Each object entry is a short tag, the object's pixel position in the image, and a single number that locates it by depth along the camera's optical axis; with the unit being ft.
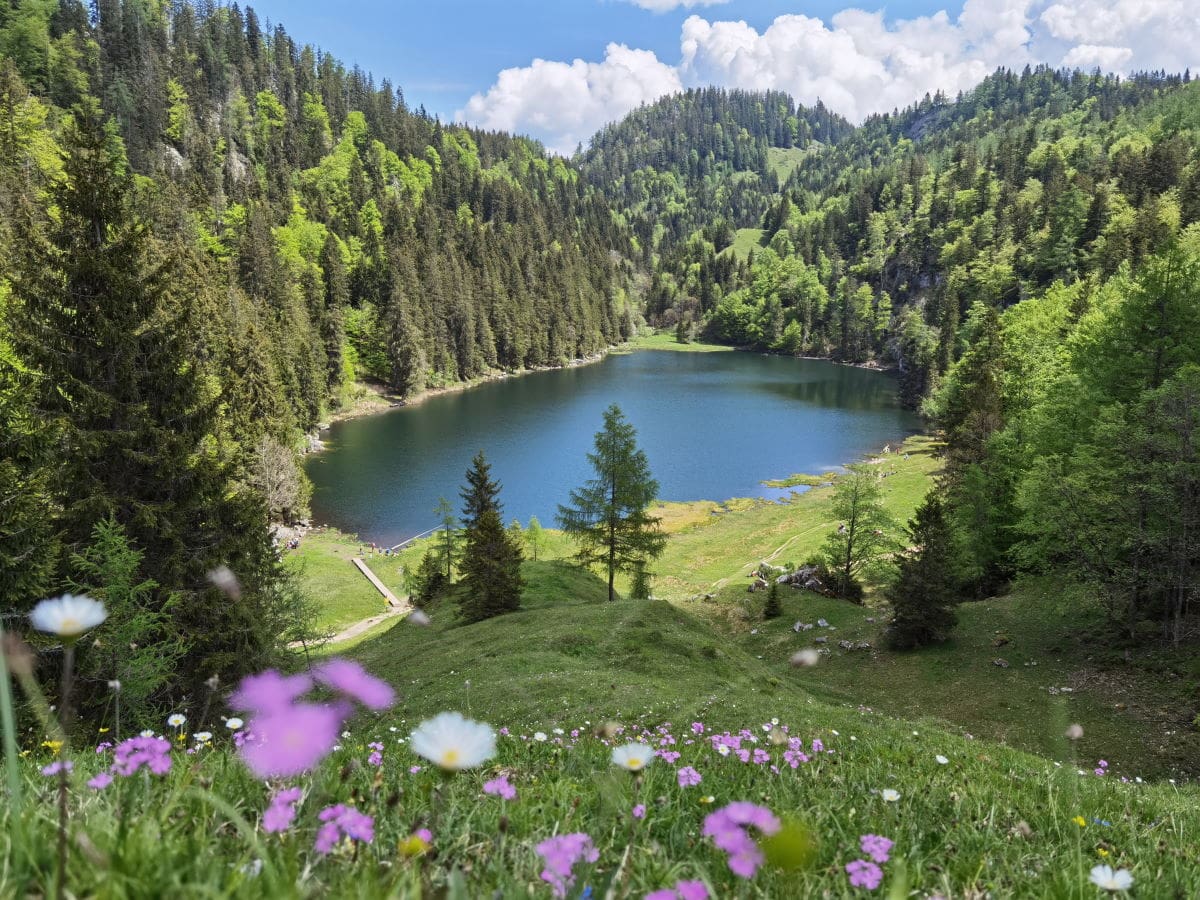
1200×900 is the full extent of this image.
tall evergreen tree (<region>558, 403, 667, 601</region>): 107.96
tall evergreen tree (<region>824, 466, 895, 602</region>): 121.80
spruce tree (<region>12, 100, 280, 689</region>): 47.37
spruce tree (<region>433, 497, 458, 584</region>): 126.41
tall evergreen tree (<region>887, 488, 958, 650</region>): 86.38
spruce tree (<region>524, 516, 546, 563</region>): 160.66
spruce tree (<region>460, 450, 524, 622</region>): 99.30
